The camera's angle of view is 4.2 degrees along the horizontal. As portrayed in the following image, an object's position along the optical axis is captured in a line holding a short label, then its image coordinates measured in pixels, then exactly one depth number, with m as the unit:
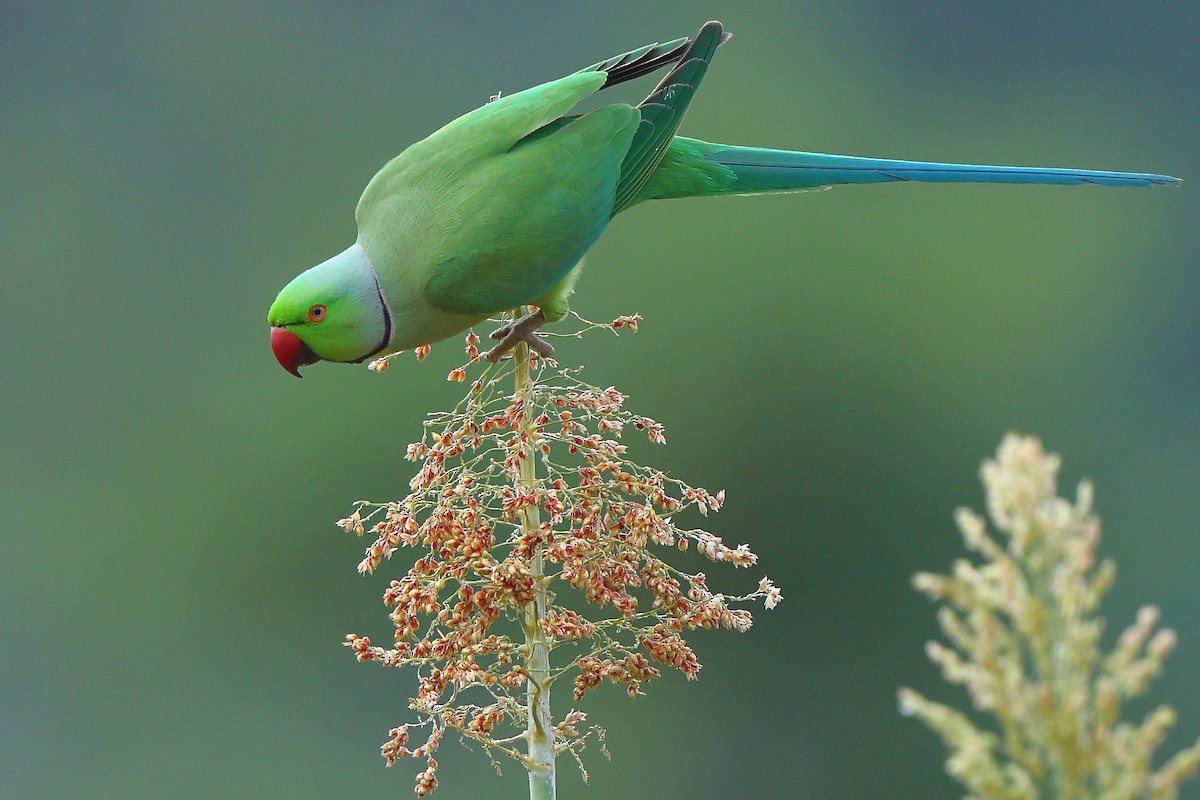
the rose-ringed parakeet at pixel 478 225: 6.61
